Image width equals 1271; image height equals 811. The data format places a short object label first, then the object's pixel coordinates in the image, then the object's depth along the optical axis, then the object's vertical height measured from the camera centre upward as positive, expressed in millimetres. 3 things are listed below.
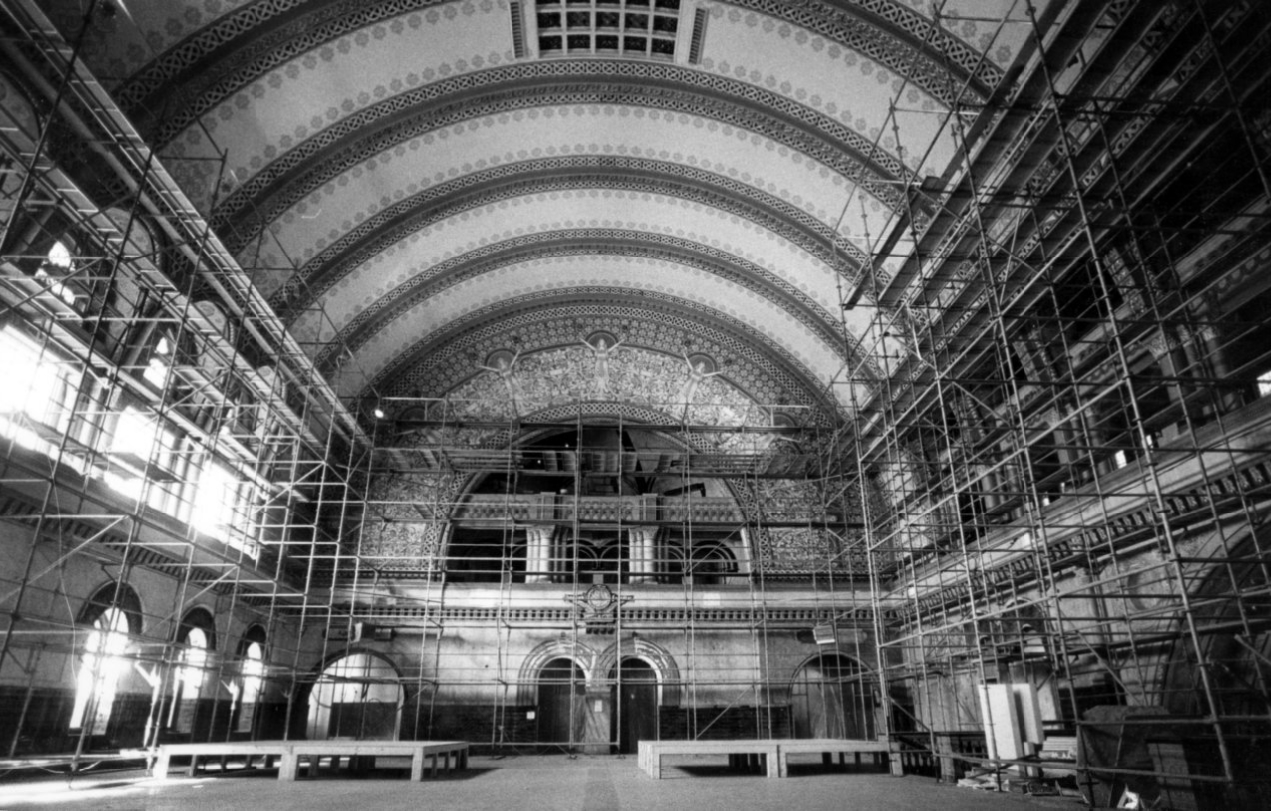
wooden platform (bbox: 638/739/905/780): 8414 -462
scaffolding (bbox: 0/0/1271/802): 6969 +3046
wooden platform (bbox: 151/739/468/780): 8297 -427
